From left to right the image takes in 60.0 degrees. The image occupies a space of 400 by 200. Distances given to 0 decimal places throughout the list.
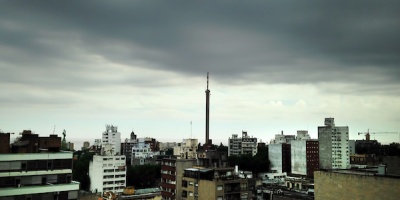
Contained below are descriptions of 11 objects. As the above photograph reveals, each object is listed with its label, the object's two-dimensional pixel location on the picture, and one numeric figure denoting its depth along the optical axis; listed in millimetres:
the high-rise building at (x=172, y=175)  91125
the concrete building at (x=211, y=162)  87588
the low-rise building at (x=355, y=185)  39719
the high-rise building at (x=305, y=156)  168400
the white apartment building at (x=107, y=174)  120869
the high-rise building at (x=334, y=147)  167875
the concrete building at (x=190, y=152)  177888
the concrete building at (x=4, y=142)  38884
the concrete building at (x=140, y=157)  178425
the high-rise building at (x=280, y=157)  183250
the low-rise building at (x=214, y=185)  71750
